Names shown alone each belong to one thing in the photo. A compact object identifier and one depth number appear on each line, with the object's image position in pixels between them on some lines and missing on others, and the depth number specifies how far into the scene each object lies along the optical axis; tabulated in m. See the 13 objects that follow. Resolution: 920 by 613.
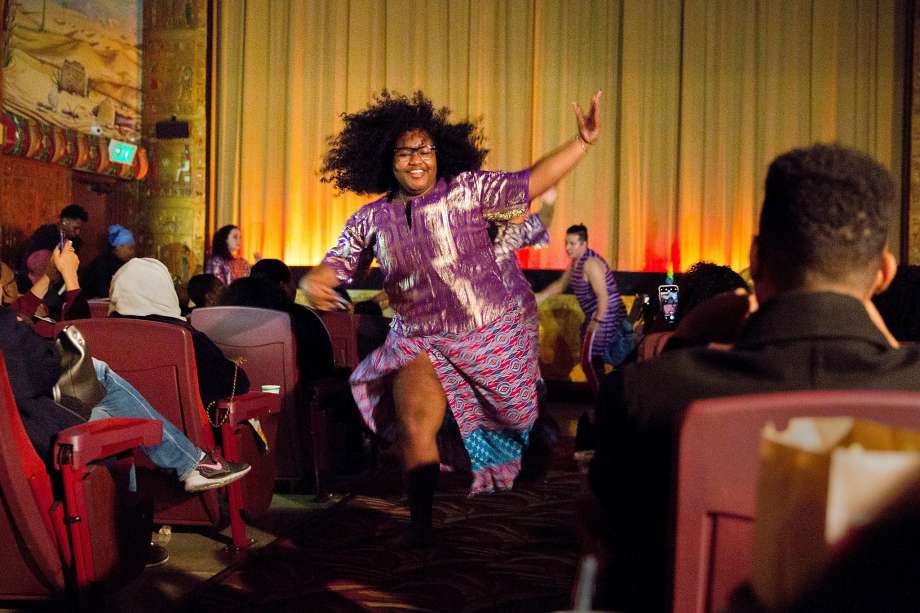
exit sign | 10.02
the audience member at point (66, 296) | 4.73
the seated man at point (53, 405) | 2.68
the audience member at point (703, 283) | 3.08
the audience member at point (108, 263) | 8.66
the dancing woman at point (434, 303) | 3.71
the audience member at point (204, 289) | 5.25
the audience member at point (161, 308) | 3.81
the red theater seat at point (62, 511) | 2.49
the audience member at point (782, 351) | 1.24
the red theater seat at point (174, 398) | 3.39
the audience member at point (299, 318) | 4.67
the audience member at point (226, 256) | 9.07
